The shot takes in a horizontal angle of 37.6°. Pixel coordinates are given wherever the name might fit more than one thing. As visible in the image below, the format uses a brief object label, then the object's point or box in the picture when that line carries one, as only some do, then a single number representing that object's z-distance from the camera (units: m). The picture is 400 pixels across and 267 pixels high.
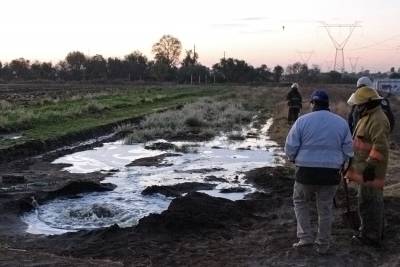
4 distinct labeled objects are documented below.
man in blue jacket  6.89
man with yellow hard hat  7.12
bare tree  134.38
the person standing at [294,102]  23.80
